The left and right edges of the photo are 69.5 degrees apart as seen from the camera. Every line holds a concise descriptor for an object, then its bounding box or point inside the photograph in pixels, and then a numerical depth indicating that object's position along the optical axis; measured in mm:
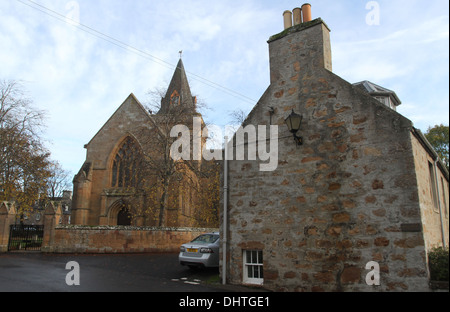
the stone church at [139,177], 21922
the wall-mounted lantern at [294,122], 8625
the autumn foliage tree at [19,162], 23281
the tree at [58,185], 52031
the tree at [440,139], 31109
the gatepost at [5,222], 18188
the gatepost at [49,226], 17141
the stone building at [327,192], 7355
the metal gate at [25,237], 18875
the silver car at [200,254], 11617
